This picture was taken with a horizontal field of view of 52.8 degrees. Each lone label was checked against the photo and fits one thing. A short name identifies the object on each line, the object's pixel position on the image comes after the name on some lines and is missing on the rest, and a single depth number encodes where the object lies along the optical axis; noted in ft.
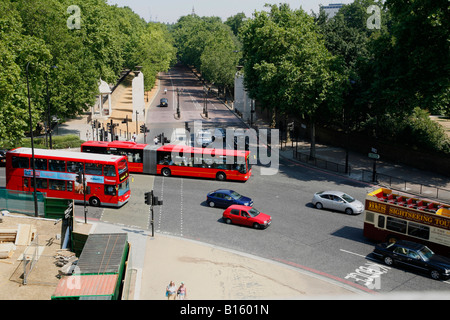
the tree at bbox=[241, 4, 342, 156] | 143.33
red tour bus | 78.79
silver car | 103.24
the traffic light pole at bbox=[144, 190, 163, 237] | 88.53
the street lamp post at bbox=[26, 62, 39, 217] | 96.61
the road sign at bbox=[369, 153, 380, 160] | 125.70
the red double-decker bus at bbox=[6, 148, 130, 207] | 103.91
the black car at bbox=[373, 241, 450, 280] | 72.38
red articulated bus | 128.06
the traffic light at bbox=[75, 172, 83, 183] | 94.48
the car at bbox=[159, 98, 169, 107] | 288.71
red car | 94.84
